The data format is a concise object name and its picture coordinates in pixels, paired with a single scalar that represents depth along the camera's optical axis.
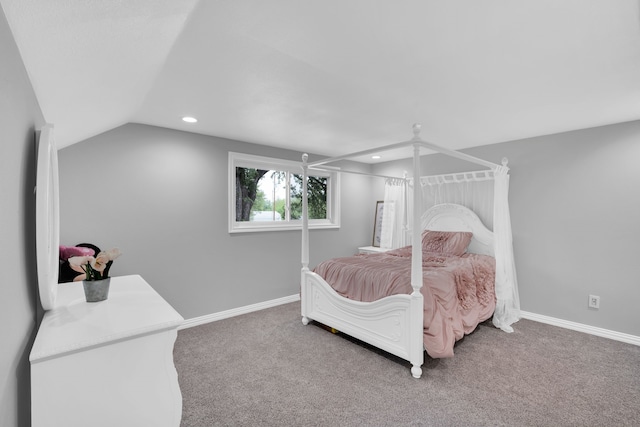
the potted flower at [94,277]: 1.37
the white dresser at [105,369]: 0.94
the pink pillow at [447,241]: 3.86
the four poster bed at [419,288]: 2.42
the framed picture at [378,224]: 5.24
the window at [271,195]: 3.92
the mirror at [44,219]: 1.02
